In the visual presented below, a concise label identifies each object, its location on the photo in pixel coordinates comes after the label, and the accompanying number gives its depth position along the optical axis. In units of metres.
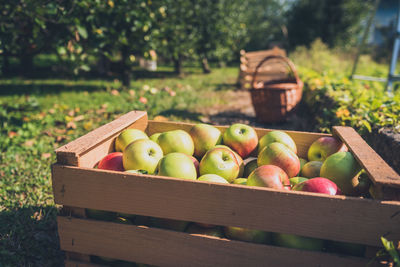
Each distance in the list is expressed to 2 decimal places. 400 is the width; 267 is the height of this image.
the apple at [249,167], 0.91
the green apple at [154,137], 0.95
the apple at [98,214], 0.78
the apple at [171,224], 0.76
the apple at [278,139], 0.91
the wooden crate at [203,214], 0.67
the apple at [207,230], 0.74
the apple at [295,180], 0.81
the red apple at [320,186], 0.72
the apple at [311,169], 0.85
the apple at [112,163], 0.84
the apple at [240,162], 0.89
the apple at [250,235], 0.73
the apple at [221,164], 0.83
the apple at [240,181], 0.82
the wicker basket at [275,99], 1.88
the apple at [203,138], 0.94
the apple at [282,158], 0.83
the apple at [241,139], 0.93
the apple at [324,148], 0.88
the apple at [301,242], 0.71
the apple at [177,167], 0.78
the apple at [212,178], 0.79
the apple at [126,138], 0.90
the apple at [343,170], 0.77
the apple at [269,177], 0.74
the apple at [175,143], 0.90
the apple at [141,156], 0.82
